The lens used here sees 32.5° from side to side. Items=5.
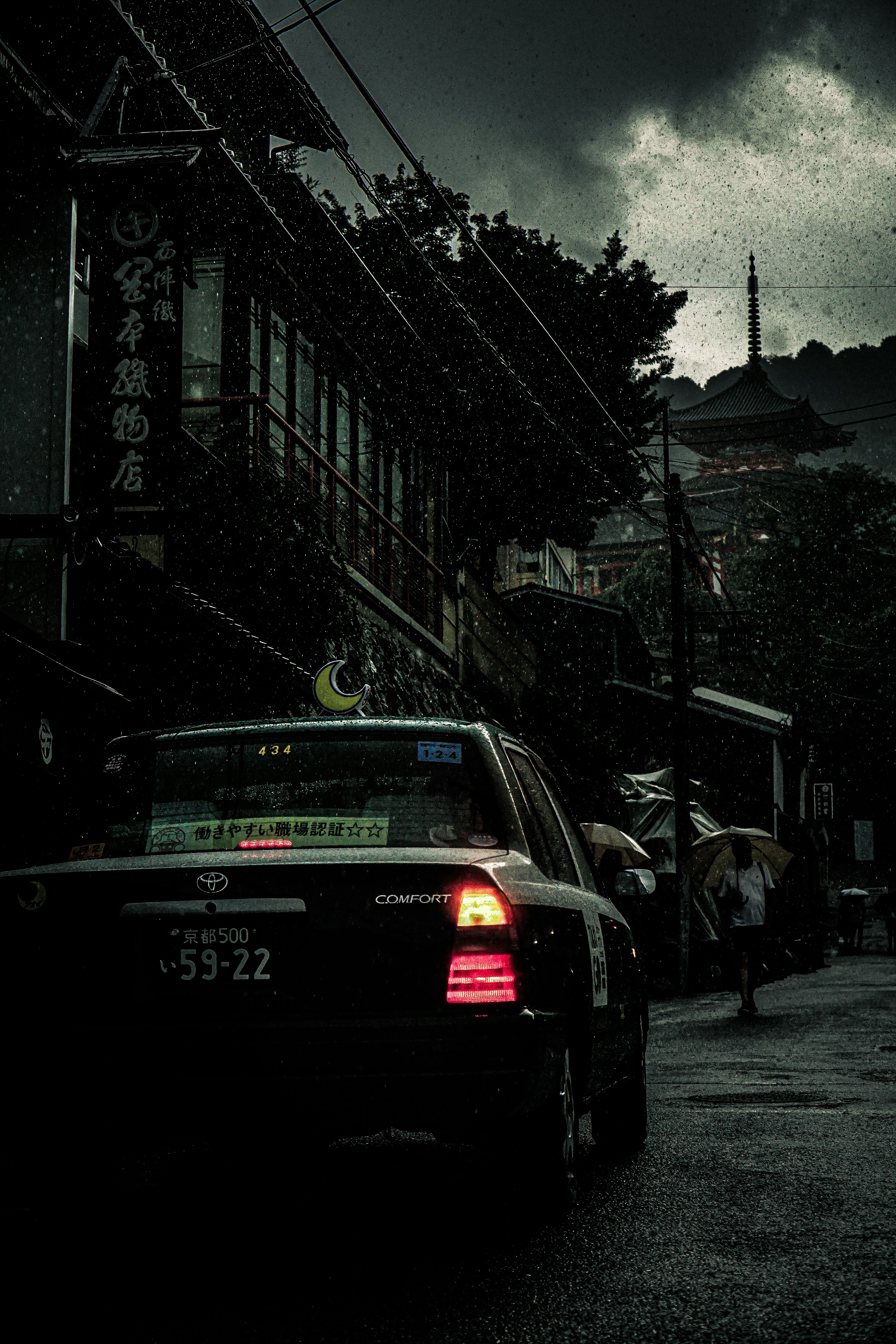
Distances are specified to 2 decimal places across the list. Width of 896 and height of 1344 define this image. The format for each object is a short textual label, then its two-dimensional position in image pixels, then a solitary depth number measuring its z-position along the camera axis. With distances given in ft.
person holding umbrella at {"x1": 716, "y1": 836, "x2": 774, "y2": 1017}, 54.08
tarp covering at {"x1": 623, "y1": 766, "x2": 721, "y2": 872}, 94.07
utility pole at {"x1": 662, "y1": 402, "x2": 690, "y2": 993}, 84.43
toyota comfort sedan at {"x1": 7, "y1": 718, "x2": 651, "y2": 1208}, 14.21
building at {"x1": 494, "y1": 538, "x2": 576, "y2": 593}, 170.30
